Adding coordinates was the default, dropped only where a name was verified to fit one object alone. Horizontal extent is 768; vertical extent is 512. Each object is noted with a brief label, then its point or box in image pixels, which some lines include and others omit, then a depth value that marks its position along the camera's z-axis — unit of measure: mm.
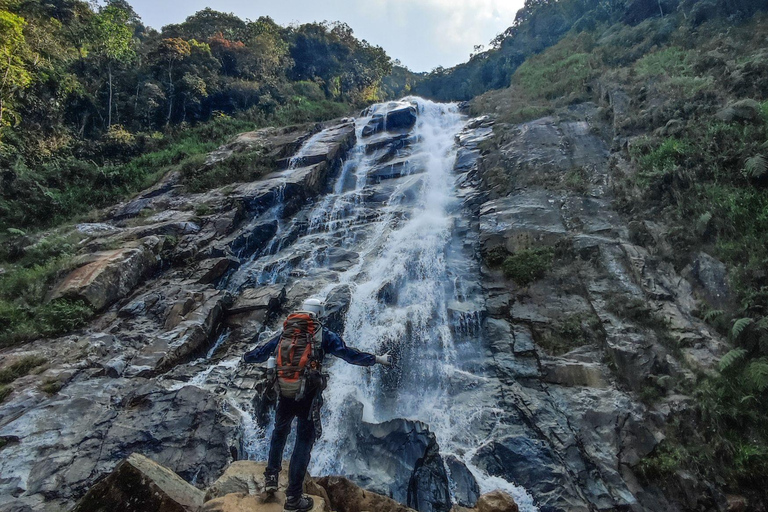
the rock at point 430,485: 6297
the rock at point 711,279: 7691
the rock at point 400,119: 24375
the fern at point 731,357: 6590
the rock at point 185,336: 8812
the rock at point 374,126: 23969
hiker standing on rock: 3770
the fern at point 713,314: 7379
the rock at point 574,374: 7912
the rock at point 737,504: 5672
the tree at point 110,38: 23288
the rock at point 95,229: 13875
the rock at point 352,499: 4383
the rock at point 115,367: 8406
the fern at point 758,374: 6059
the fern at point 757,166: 8242
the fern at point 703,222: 8547
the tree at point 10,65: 16062
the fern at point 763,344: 6527
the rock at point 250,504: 3437
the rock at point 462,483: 6422
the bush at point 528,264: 10500
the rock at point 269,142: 20297
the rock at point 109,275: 10289
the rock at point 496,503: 4820
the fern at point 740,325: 6742
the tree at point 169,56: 26703
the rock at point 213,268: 12273
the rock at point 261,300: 10797
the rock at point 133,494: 3412
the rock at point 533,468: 6270
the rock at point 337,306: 10039
